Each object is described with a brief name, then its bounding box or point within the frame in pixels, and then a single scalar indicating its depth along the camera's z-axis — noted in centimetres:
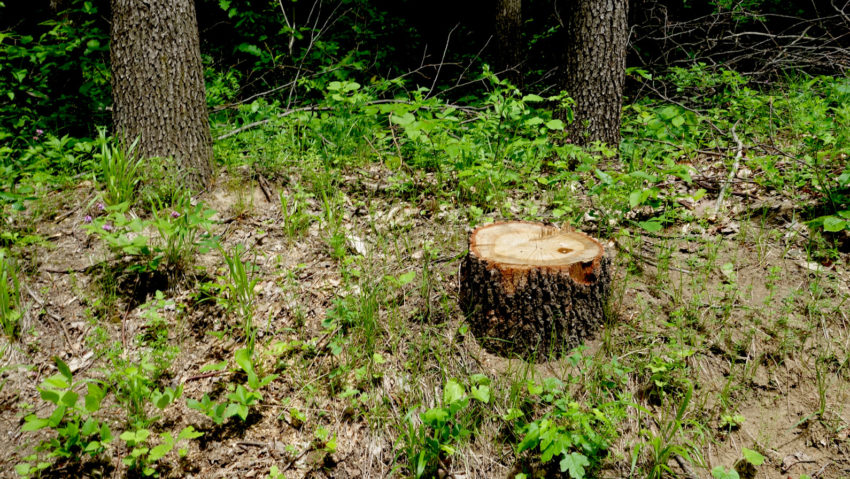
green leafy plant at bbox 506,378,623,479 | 211
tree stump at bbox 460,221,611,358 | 260
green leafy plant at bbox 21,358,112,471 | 210
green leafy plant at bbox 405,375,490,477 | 225
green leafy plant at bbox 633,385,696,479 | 211
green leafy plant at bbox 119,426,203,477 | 220
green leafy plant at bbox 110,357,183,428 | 233
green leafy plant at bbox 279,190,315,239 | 342
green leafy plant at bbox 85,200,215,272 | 291
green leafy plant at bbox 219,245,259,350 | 274
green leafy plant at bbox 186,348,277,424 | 229
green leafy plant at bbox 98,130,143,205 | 338
